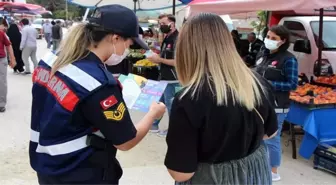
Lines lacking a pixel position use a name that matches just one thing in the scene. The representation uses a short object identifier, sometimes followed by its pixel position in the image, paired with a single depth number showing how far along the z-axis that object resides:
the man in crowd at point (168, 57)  5.03
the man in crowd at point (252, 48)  9.61
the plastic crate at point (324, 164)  4.20
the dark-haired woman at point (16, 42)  11.15
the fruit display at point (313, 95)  4.30
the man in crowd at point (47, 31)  20.39
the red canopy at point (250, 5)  4.20
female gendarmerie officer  1.60
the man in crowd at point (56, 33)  17.02
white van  7.06
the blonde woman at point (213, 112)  1.57
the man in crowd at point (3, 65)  6.62
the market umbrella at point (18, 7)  19.12
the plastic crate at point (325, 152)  4.20
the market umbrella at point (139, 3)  10.40
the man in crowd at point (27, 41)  10.59
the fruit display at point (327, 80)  5.36
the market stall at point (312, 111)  4.21
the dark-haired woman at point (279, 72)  3.71
